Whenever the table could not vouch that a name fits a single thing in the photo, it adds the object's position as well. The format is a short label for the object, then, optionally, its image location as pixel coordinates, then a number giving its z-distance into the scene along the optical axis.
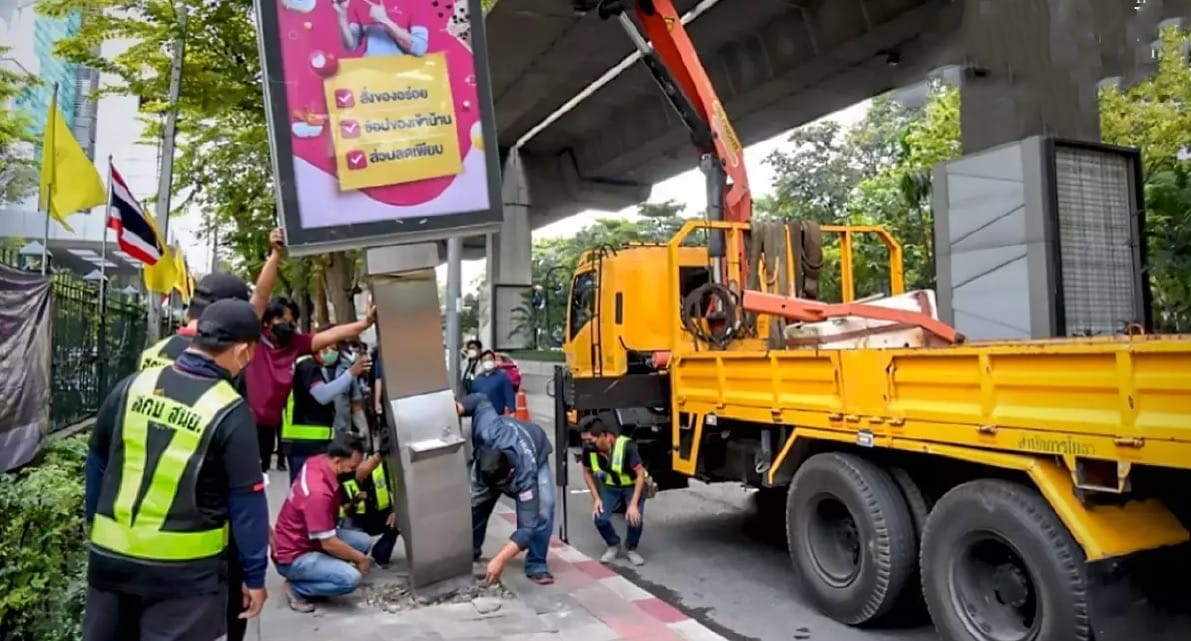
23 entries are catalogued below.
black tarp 5.47
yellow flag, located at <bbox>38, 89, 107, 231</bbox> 6.75
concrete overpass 9.10
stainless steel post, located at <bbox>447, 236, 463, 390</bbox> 12.90
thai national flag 8.72
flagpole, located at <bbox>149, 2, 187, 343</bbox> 9.07
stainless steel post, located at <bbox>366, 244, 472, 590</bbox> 5.16
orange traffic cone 11.93
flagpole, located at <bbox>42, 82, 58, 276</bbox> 6.72
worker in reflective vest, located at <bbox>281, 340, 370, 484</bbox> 5.95
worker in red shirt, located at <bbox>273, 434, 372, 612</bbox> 4.97
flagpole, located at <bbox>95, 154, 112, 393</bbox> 8.48
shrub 3.86
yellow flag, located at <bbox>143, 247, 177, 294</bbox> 9.21
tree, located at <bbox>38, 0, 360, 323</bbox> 8.95
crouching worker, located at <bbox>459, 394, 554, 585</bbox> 5.65
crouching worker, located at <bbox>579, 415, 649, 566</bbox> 6.57
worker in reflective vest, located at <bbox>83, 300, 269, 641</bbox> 2.88
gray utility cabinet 6.67
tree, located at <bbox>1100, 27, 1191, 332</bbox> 7.30
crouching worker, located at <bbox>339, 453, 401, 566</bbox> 5.71
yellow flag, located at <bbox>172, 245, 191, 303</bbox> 14.63
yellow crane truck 3.71
